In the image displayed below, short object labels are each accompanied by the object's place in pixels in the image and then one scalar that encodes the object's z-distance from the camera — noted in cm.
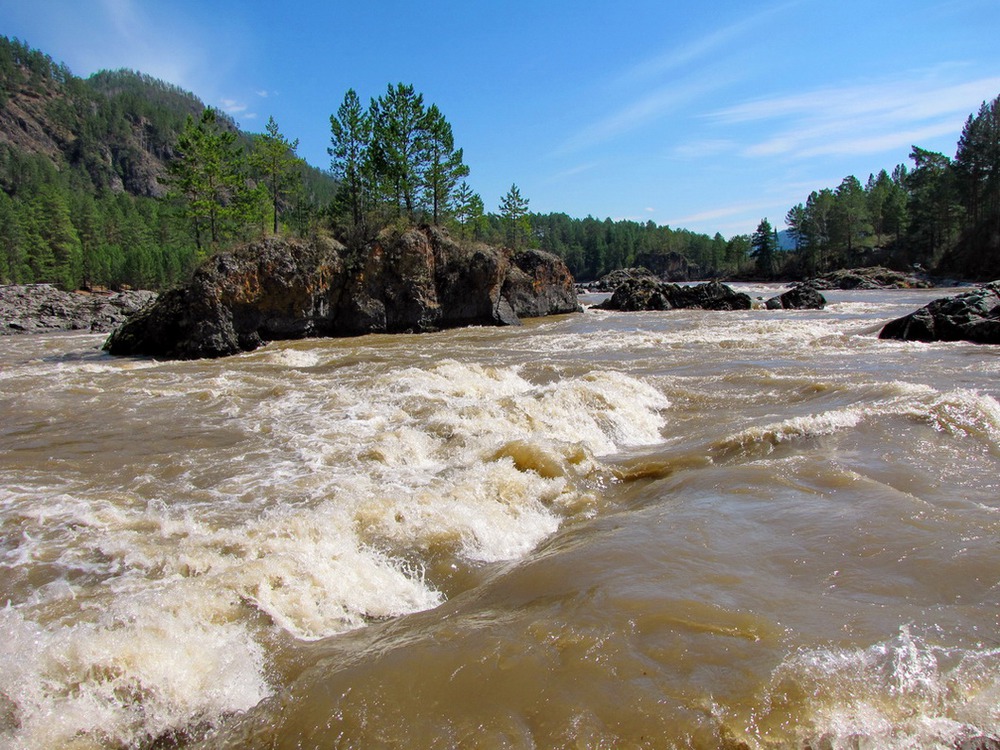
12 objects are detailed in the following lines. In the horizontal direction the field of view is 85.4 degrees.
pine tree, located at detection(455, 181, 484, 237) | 3853
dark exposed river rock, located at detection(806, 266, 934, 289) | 5330
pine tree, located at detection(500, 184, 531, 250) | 6481
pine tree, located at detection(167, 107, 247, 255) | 3047
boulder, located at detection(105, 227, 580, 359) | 2109
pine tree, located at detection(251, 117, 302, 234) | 3153
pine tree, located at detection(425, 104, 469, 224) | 3481
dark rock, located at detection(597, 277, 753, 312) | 4062
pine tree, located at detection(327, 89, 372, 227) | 3381
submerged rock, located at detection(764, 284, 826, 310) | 3616
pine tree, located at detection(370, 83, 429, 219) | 3347
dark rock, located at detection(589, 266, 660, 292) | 8181
